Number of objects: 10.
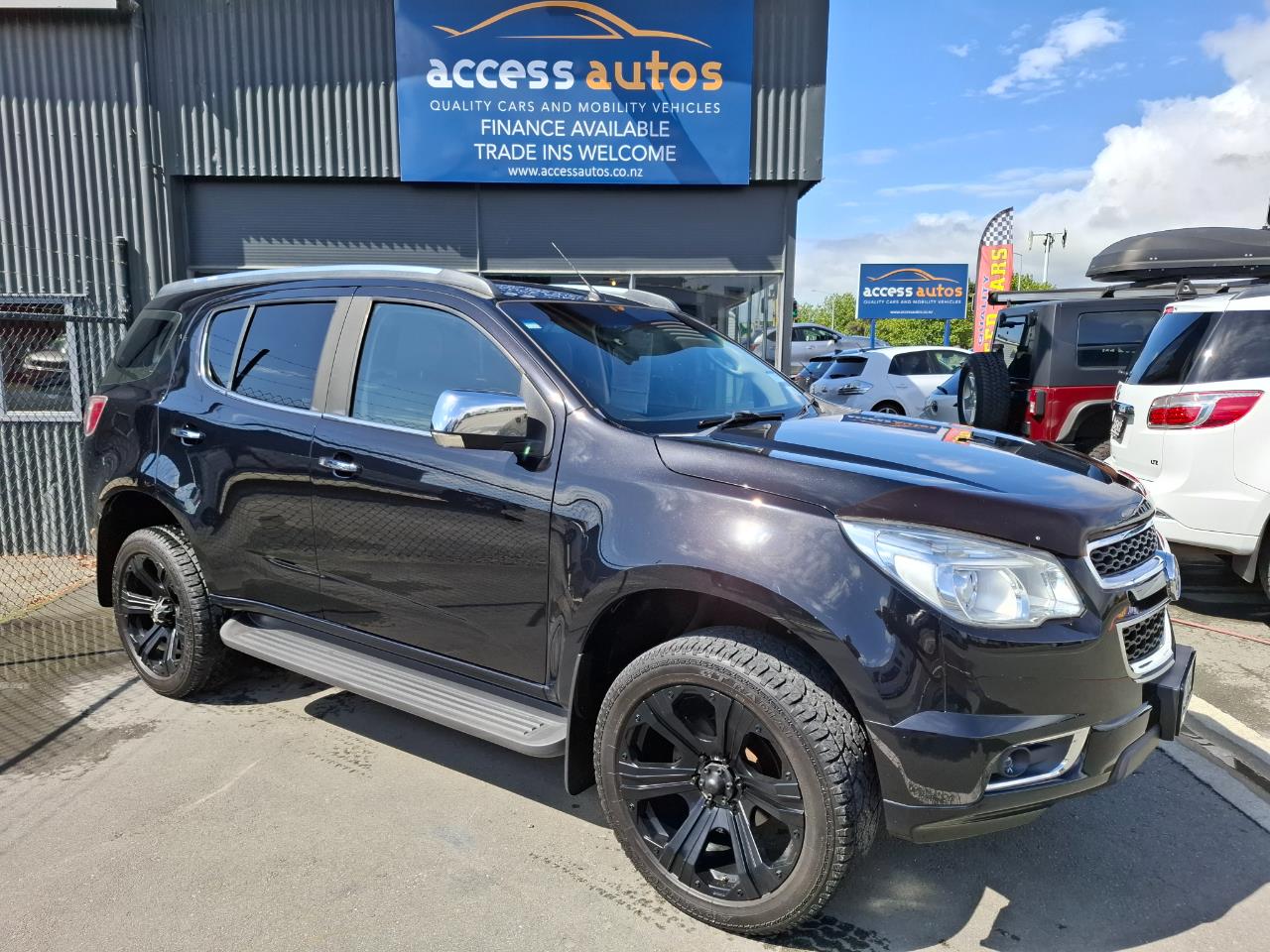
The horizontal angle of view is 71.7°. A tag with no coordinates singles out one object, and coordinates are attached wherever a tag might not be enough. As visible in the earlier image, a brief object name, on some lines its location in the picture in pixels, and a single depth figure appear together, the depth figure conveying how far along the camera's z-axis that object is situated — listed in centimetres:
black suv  224
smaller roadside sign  2622
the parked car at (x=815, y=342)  2191
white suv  491
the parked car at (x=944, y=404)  1120
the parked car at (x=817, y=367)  1534
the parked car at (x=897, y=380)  1327
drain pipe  802
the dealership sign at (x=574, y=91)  809
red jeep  822
